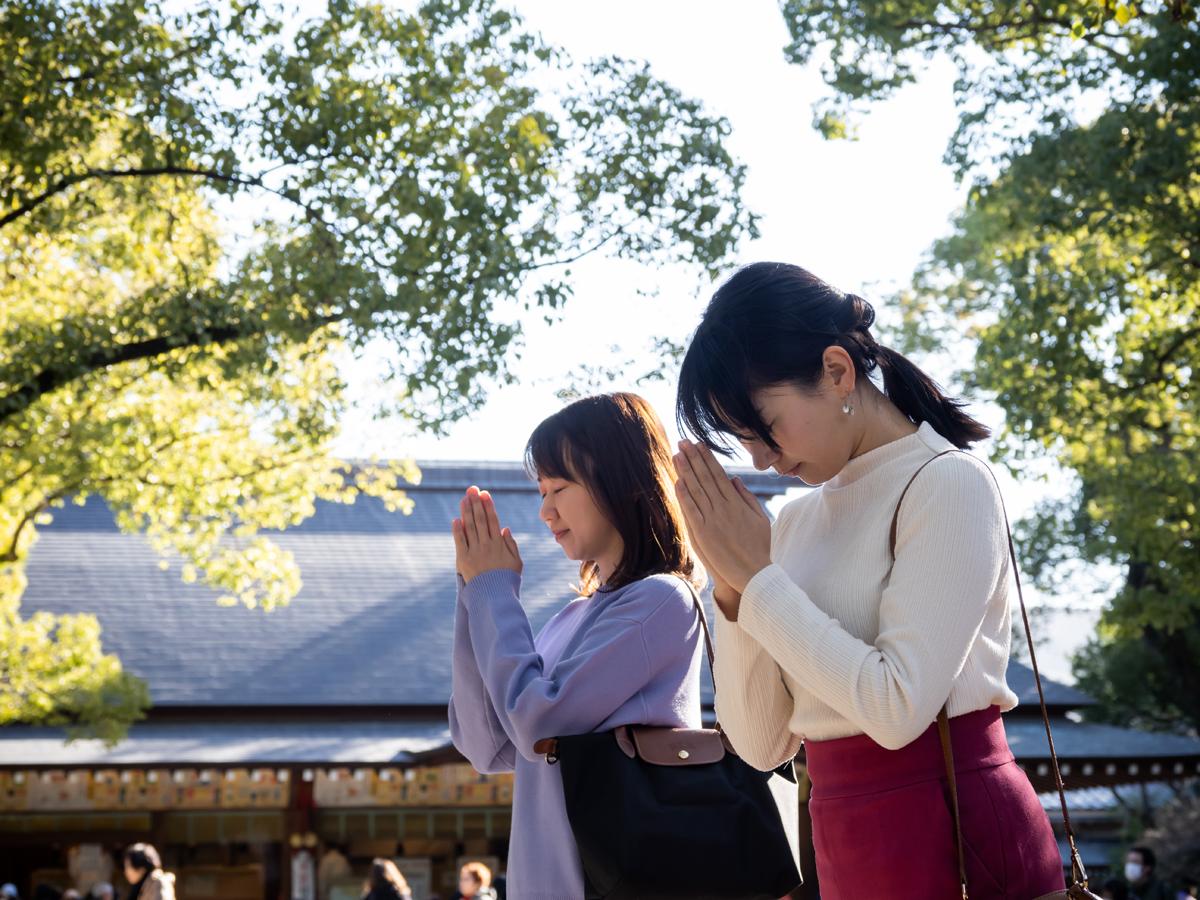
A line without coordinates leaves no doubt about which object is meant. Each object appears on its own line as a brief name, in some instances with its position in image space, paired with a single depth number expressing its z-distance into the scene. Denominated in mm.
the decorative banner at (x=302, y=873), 12336
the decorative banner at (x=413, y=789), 12609
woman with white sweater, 1431
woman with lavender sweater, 1959
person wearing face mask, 9469
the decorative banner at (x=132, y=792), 12148
